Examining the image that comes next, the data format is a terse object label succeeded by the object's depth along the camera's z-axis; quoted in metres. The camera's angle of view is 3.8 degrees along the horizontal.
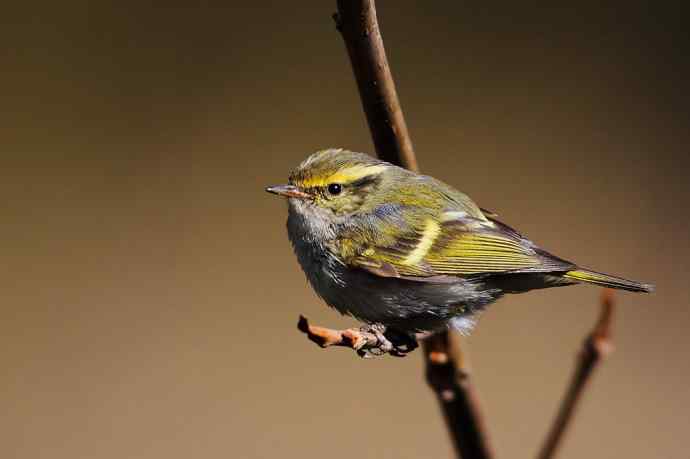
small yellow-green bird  2.25
